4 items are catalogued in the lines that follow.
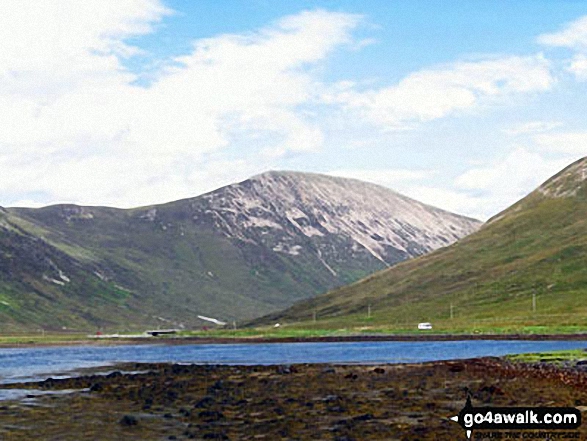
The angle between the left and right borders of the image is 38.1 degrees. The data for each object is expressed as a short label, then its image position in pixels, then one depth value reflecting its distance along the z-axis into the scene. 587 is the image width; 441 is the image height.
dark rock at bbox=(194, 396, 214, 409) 71.86
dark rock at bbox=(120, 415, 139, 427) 63.22
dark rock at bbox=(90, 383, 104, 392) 90.91
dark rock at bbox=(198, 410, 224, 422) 63.56
